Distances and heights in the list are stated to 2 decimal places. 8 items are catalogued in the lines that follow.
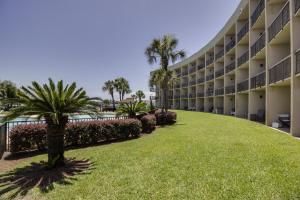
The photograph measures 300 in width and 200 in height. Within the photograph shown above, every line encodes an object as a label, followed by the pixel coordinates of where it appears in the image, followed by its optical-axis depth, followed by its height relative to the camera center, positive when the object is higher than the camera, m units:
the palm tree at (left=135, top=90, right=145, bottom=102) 48.13 +2.53
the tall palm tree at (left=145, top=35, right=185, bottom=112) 13.39 +4.94
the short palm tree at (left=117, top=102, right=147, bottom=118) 9.80 -0.63
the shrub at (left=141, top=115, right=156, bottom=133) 9.15 -1.61
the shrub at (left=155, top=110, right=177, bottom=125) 11.80 -1.55
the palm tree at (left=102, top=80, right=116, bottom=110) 44.34 +4.52
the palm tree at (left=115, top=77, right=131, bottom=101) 44.10 +4.83
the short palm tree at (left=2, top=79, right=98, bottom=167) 4.27 -0.25
